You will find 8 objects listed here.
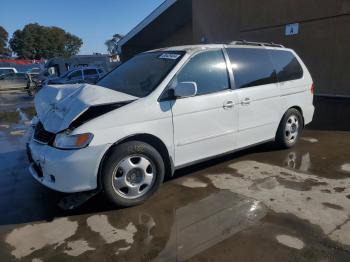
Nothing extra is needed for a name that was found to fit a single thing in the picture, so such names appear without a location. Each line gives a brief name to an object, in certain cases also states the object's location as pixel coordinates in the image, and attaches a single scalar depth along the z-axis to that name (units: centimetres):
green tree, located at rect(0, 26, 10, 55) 7675
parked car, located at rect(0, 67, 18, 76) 3597
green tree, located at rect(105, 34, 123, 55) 7969
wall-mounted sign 1017
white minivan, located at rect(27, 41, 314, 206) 372
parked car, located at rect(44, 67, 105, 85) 1948
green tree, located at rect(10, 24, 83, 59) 7131
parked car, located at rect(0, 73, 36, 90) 2992
